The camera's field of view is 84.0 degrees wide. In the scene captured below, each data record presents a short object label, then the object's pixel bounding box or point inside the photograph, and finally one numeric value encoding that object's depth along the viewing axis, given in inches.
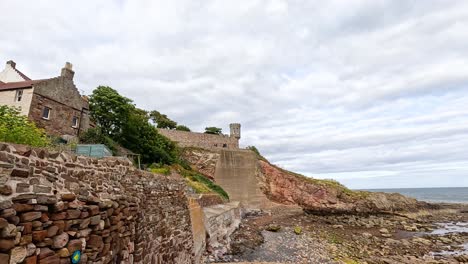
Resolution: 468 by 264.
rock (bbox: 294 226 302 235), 866.4
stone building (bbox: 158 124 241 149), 1579.7
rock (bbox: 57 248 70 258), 137.1
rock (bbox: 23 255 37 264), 116.1
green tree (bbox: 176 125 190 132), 1909.7
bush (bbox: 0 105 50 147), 299.1
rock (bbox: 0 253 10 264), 104.0
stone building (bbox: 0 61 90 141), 620.1
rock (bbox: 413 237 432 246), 825.5
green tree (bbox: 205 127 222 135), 2145.7
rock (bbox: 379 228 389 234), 993.4
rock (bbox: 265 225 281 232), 899.2
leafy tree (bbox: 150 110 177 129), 1853.2
